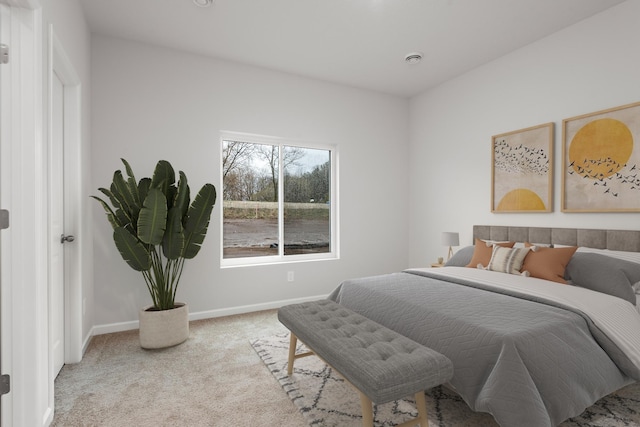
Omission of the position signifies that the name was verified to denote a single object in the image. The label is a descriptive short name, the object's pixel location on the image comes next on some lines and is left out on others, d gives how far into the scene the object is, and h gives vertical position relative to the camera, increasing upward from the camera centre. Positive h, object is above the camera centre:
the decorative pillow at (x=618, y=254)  2.44 -0.31
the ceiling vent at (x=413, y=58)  3.48 +1.62
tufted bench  1.39 -0.66
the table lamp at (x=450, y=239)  3.72 -0.30
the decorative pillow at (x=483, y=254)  3.01 -0.38
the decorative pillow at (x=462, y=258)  3.22 -0.45
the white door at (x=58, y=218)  2.28 -0.05
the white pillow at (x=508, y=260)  2.70 -0.39
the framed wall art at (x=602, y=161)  2.60 +0.42
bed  1.49 -0.59
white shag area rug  1.76 -1.09
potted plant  2.61 -0.14
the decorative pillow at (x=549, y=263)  2.50 -0.39
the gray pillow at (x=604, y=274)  2.22 -0.43
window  3.82 +0.13
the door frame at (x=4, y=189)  1.52 +0.10
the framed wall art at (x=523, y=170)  3.16 +0.42
